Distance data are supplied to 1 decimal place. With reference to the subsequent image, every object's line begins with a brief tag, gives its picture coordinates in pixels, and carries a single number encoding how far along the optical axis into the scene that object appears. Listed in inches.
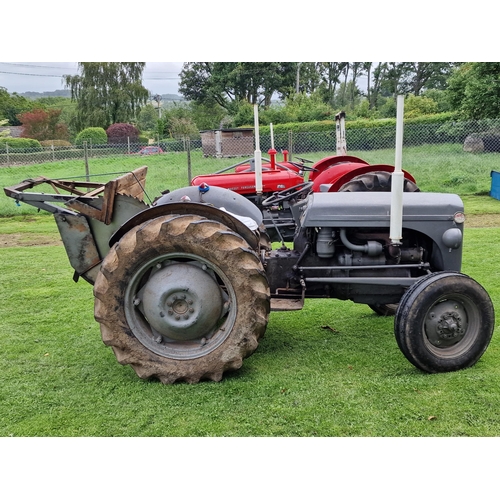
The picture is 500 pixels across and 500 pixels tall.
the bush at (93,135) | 1110.7
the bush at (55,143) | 1127.1
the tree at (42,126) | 1217.4
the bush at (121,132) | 1208.8
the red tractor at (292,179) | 196.2
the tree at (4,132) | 911.7
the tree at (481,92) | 565.3
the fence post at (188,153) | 505.7
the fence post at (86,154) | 505.7
